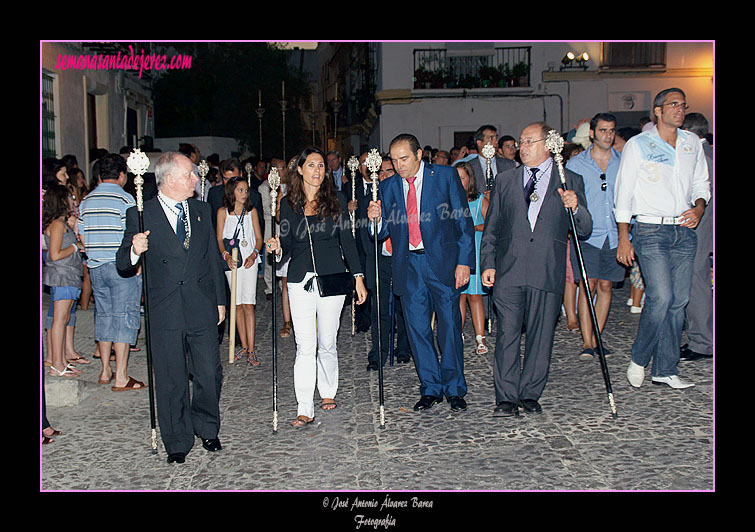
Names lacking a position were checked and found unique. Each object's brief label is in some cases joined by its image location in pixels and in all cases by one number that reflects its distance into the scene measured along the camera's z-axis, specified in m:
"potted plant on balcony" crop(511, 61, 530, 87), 26.17
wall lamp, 25.58
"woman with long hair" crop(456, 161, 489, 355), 8.05
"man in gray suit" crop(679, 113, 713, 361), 7.55
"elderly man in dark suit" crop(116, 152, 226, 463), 5.19
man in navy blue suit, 6.23
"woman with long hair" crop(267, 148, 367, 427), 5.92
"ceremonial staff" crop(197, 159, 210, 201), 8.62
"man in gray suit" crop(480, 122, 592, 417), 5.94
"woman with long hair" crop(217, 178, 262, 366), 8.20
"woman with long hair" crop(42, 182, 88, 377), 7.05
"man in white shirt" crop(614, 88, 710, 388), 6.41
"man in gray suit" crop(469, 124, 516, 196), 8.86
